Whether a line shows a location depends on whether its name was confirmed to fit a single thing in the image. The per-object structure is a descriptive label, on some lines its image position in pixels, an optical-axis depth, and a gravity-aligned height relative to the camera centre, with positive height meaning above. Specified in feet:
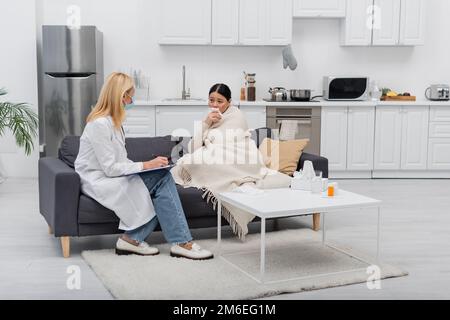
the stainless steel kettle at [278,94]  22.44 -0.58
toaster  23.21 -0.46
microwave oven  22.81 -0.36
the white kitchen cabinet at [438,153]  22.77 -2.64
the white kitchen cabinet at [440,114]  22.61 -1.23
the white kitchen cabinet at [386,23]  22.65 +1.99
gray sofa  12.09 -2.40
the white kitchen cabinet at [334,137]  22.35 -2.08
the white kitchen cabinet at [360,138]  22.47 -2.11
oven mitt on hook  22.58 +0.71
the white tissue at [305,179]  12.48 -1.99
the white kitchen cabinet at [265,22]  22.35 +1.95
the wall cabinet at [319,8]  22.63 +2.47
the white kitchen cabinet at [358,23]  22.62 +1.97
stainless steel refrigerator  20.85 -0.13
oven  22.18 -1.48
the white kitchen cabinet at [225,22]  22.20 +1.92
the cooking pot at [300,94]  22.41 -0.58
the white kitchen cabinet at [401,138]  22.56 -2.10
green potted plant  19.31 -1.48
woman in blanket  13.24 -1.82
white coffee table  10.73 -2.22
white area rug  10.16 -3.42
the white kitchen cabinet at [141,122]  21.83 -1.58
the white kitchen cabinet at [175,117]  21.84 -1.40
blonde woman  11.88 -2.03
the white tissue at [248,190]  12.15 -2.18
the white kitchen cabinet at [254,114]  22.15 -1.28
